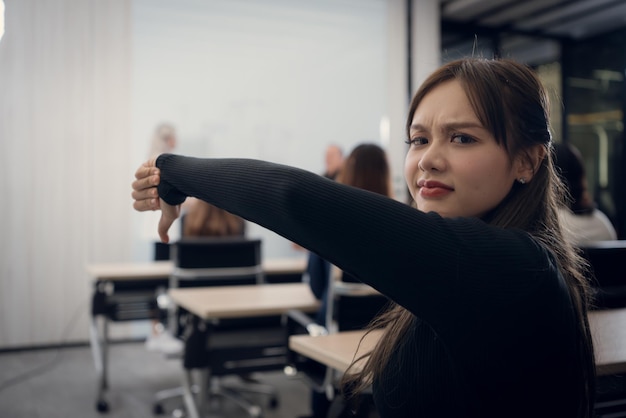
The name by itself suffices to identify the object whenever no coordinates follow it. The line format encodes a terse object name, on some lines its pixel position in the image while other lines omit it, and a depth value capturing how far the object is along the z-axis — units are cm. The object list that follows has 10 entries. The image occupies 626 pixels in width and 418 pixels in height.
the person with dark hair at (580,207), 293
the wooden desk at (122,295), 360
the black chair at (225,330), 278
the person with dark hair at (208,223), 372
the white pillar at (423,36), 657
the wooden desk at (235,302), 246
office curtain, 504
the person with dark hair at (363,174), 266
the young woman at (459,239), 67
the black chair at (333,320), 220
